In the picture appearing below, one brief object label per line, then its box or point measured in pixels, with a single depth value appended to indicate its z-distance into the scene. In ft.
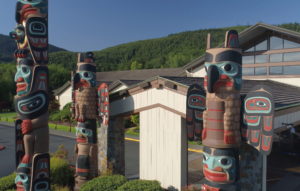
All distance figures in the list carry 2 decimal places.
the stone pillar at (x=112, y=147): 38.48
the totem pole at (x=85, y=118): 36.17
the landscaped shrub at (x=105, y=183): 29.99
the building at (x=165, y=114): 31.37
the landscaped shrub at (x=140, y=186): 28.68
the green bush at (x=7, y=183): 31.47
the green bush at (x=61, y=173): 36.70
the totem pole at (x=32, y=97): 25.14
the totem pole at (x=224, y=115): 20.07
